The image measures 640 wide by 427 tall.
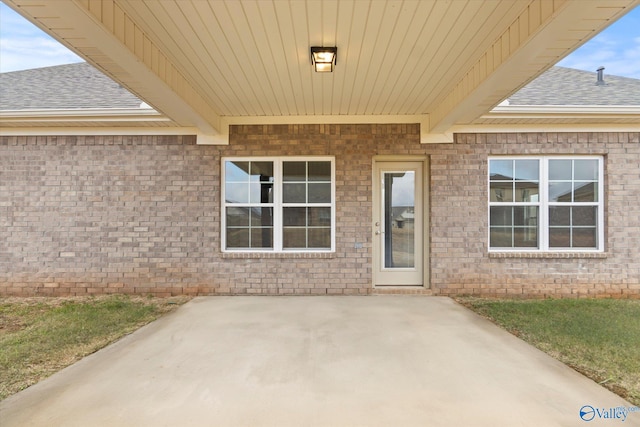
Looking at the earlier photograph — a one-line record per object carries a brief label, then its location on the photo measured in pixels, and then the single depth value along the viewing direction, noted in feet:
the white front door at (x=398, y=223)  17.97
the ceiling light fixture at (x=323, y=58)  10.32
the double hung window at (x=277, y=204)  17.76
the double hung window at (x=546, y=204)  17.43
